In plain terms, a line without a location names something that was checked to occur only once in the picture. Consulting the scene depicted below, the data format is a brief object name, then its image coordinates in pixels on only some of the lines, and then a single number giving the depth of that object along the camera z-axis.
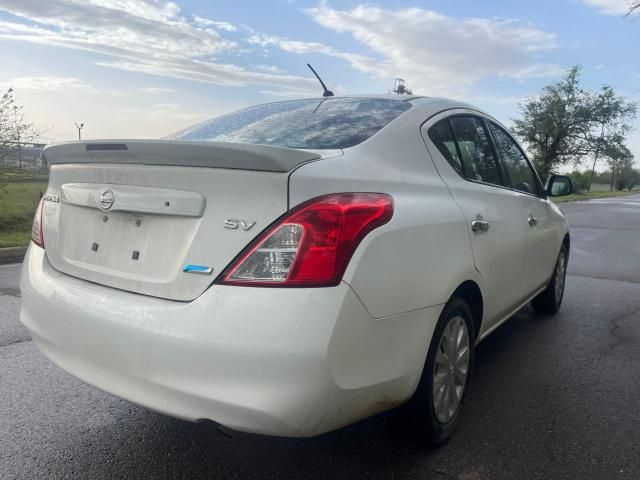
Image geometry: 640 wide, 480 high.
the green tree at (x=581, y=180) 58.82
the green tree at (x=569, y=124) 50.84
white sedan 1.88
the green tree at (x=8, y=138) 11.30
